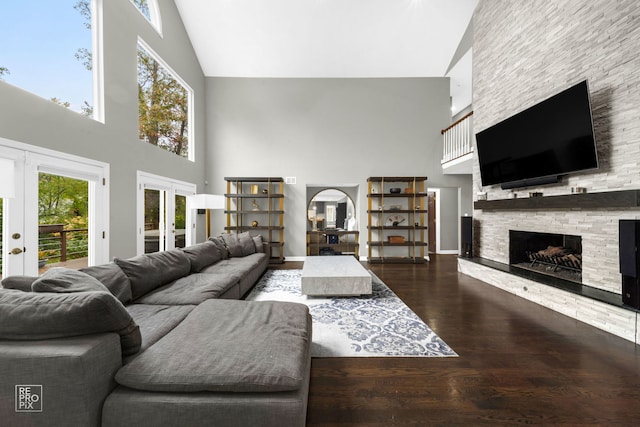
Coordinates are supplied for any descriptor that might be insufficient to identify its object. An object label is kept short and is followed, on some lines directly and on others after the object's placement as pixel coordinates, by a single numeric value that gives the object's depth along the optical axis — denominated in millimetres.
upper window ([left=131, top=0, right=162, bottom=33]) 4734
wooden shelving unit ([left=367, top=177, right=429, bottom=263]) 6648
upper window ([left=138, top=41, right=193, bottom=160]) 4660
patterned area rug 2338
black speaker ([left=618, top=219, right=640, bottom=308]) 2424
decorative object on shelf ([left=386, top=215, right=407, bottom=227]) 6973
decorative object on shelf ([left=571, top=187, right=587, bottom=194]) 3184
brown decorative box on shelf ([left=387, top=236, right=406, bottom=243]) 6762
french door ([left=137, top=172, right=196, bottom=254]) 4500
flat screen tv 3098
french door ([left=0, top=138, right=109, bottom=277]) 2602
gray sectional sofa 1134
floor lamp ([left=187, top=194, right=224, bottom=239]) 5551
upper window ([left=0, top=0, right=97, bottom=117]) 2650
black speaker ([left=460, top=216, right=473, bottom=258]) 5152
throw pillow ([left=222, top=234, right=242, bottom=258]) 4974
